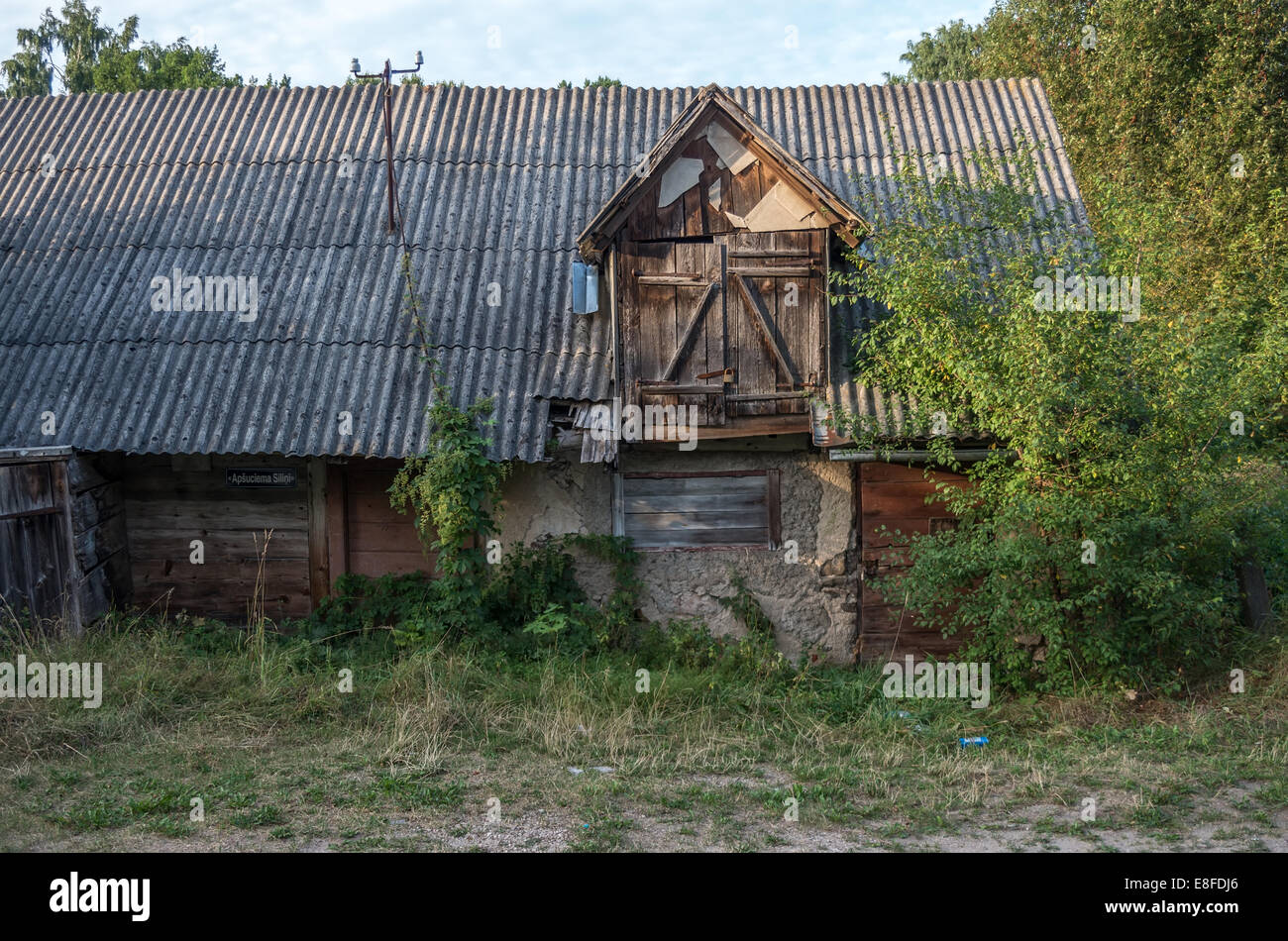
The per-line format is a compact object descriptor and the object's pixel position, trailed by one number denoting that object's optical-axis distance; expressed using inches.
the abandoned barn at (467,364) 383.6
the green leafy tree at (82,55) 899.4
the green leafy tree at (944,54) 1133.7
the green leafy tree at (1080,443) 313.3
